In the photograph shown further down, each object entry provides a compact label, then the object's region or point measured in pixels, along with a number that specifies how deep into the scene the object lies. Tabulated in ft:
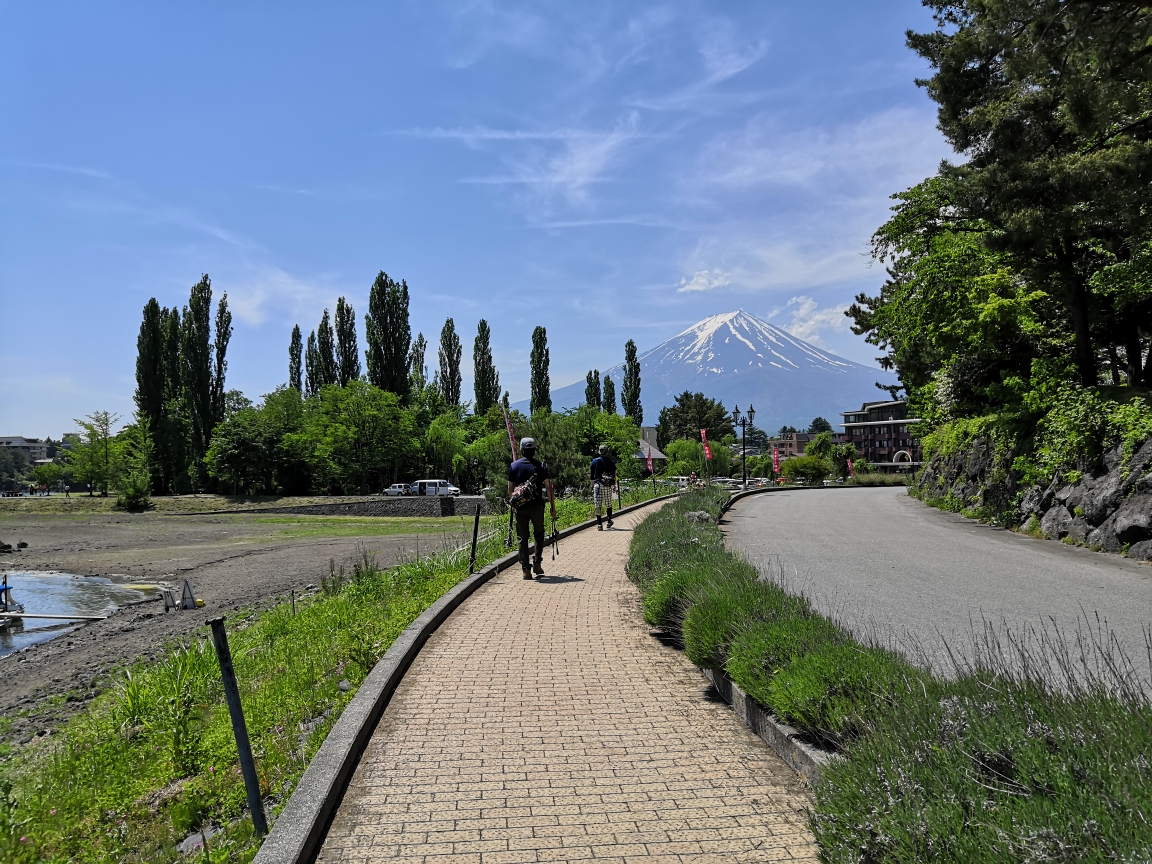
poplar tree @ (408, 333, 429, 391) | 242.37
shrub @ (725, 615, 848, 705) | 15.30
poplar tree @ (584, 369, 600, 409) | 266.22
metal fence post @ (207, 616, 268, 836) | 11.93
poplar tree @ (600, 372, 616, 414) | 274.50
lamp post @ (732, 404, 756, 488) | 147.56
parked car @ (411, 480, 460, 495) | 177.58
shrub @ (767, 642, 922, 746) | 12.23
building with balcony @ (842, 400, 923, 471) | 383.45
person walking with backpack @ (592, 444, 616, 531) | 58.85
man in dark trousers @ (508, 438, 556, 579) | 33.96
